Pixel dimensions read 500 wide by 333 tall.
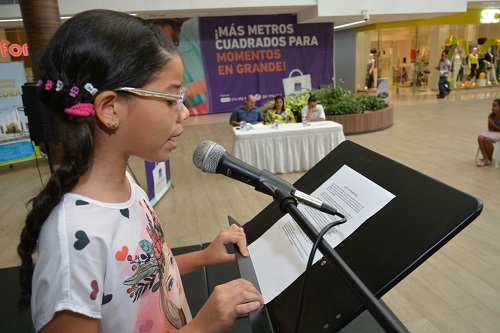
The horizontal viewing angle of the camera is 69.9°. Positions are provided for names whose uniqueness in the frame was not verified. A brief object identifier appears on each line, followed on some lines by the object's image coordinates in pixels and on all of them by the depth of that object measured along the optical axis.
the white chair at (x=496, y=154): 5.05
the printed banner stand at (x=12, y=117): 6.03
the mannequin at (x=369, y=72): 15.24
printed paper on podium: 0.83
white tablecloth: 5.23
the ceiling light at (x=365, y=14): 9.79
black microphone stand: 0.45
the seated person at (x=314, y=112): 6.13
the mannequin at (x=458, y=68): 14.47
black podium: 0.67
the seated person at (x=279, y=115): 6.08
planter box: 7.60
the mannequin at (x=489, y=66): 14.70
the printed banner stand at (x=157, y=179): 4.13
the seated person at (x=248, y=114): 6.06
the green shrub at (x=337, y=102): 7.40
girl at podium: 0.67
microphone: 0.79
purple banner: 11.49
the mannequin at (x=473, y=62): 14.52
